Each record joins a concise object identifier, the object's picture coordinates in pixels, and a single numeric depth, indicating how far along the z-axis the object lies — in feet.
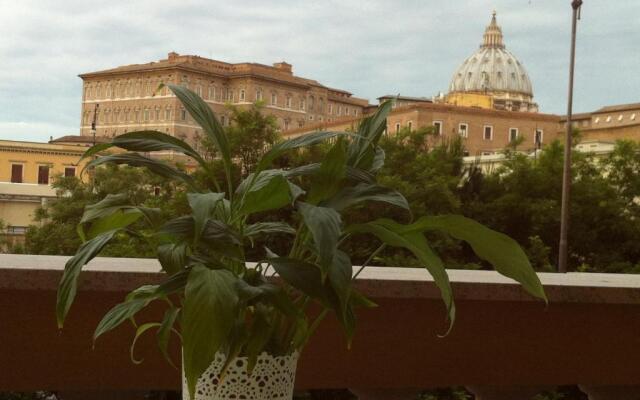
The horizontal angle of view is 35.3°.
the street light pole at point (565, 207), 66.39
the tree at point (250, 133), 68.85
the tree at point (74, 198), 78.59
